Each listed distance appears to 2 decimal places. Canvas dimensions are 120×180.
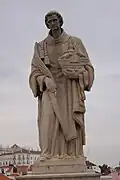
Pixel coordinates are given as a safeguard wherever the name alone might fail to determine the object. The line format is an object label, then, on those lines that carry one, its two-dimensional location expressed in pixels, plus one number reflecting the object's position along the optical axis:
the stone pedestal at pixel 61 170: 7.68
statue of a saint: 8.39
